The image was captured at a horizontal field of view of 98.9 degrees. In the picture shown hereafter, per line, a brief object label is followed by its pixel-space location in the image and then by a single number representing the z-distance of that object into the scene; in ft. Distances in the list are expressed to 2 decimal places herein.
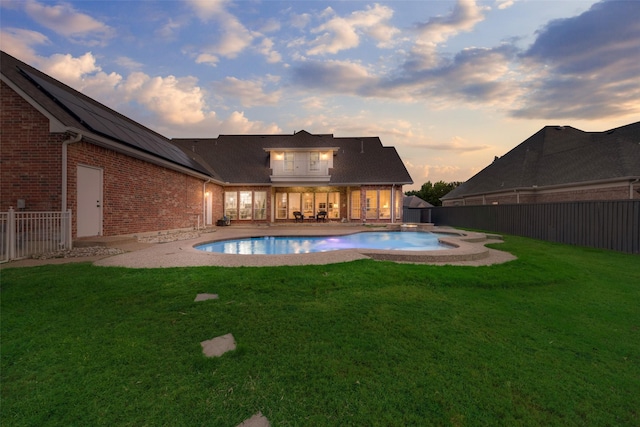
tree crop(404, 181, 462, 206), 165.58
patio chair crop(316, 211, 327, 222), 69.92
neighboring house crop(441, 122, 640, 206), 48.21
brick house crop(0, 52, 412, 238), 25.54
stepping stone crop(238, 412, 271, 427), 6.15
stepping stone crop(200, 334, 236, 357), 8.90
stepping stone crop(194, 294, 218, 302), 13.20
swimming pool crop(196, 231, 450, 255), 37.06
